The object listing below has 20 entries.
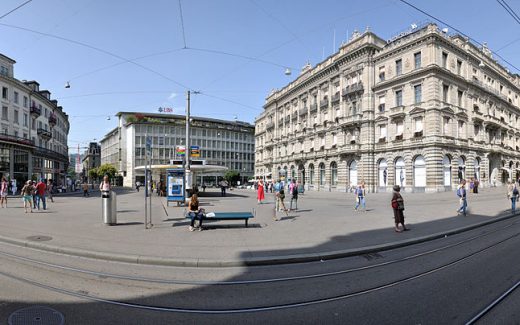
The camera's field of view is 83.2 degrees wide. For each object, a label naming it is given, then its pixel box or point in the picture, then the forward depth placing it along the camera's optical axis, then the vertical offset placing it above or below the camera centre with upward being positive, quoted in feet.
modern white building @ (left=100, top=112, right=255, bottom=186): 280.31 +30.69
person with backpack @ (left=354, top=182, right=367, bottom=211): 58.65 -4.77
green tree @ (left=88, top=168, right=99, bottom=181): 333.29 -3.52
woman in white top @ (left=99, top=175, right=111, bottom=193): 38.40 -2.07
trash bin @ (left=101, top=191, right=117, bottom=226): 37.06 -5.01
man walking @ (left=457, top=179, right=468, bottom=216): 47.47 -3.98
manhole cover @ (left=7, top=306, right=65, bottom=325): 12.96 -6.72
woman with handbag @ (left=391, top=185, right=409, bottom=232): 34.40 -4.70
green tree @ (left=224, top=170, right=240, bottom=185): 280.92 -6.44
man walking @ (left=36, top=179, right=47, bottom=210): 55.47 -4.07
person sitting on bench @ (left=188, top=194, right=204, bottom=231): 34.96 -5.07
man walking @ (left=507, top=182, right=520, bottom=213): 51.81 -4.14
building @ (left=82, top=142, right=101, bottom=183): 468.75 +22.24
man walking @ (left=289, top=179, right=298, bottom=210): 55.26 -4.06
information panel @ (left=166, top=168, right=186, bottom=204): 63.57 -3.64
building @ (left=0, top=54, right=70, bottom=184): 129.18 +21.19
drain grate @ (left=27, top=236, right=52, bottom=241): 28.71 -6.73
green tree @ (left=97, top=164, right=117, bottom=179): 290.21 +0.45
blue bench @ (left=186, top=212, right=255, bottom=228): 36.31 -5.74
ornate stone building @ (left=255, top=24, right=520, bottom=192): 116.88 +25.93
